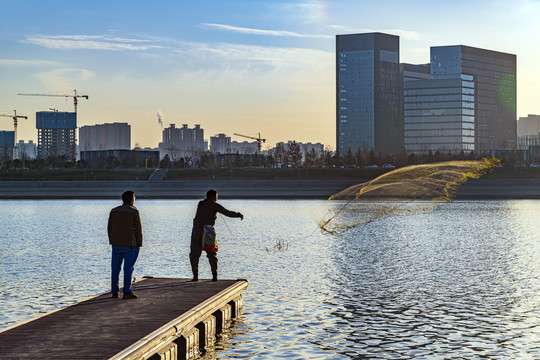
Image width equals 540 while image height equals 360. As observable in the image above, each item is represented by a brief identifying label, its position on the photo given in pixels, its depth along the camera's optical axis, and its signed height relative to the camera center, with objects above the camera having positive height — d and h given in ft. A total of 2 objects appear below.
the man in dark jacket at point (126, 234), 66.80 -5.95
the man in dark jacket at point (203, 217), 75.61 -5.01
